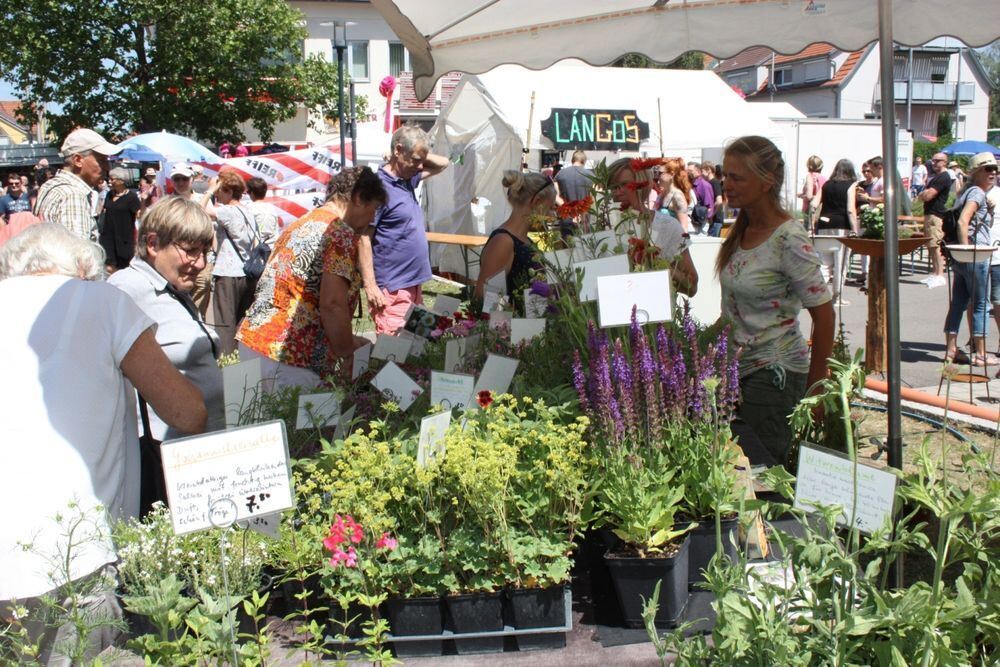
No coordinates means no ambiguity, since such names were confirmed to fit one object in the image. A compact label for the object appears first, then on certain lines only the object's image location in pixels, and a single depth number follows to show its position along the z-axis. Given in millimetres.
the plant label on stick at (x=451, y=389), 2486
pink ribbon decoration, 13070
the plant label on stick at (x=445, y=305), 3846
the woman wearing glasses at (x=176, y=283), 2512
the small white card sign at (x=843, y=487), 1479
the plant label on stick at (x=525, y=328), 2924
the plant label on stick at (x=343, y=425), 2563
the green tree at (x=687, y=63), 49816
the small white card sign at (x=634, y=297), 2188
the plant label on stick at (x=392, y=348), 3252
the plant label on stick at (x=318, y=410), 2646
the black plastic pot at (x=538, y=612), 1909
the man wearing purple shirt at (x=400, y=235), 4652
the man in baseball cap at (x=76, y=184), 5152
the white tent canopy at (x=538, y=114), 10930
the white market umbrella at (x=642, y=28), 3799
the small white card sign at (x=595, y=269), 2383
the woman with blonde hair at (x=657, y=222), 2865
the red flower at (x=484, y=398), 2258
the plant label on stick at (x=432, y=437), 2043
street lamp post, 13917
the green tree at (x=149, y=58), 21609
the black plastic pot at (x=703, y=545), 2049
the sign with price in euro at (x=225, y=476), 1597
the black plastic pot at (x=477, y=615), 1927
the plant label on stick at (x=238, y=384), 2623
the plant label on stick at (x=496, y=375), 2500
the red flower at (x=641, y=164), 3129
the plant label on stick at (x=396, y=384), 2707
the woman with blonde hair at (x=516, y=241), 4188
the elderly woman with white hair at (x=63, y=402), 1870
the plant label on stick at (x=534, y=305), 3225
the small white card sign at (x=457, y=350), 3020
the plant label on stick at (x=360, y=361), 3273
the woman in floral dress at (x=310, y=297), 3229
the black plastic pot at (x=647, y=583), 1911
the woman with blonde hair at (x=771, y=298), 2818
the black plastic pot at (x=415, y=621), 1935
